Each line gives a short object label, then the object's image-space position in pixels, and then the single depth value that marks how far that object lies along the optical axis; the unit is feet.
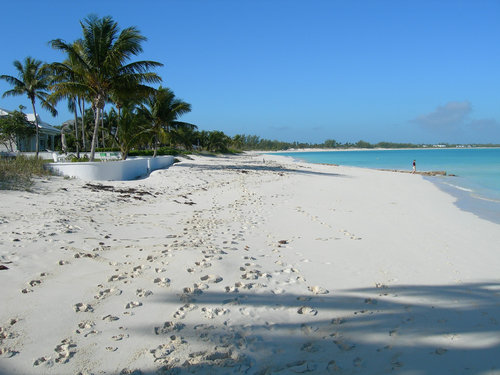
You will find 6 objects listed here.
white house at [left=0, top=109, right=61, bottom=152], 103.05
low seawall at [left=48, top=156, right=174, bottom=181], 44.52
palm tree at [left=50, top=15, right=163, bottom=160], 60.08
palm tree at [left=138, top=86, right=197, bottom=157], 93.20
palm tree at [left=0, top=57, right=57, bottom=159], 91.56
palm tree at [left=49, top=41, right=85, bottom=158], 60.59
